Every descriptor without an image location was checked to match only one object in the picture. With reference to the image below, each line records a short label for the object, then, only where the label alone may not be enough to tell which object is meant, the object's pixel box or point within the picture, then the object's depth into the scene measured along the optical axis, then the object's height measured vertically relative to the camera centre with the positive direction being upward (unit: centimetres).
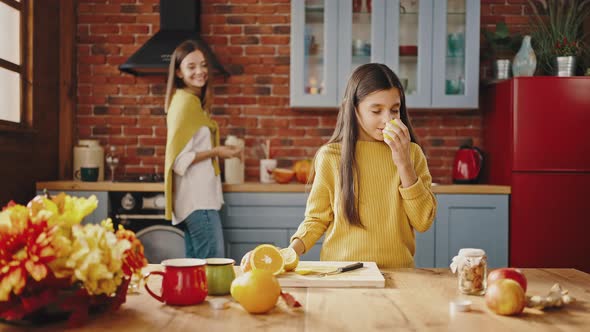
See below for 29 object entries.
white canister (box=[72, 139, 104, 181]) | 395 -2
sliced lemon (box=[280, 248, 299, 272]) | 153 -26
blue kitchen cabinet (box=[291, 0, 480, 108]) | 384 +69
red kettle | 387 -5
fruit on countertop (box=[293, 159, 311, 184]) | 388 -9
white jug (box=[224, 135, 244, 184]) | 386 -9
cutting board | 142 -28
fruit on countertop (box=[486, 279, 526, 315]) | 118 -27
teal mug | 379 -12
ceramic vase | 369 +58
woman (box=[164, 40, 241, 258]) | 313 -2
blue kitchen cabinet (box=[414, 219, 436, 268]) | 363 -54
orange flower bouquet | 103 -18
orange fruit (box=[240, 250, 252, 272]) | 150 -26
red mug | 124 -26
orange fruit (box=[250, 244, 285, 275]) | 147 -25
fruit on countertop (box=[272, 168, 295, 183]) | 385 -12
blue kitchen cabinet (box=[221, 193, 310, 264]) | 362 -35
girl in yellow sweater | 187 -9
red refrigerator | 355 -8
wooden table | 110 -30
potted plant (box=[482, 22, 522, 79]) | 385 +72
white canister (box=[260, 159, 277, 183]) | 390 -9
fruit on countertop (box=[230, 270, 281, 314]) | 118 -26
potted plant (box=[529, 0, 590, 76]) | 366 +78
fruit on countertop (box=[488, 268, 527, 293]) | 128 -24
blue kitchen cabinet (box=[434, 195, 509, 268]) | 361 -39
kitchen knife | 149 -28
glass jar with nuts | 136 -25
